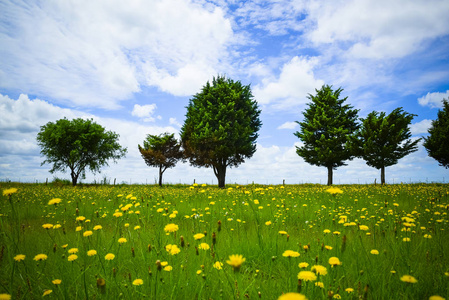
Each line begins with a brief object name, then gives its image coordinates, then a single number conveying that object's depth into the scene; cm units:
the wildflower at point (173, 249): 199
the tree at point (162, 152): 3278
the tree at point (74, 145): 3191
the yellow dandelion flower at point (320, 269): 160
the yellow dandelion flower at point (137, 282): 180
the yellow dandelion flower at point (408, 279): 139
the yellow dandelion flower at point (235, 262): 119
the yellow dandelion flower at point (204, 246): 237
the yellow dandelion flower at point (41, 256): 196
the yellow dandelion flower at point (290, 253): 182
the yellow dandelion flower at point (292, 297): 102
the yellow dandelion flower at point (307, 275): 145
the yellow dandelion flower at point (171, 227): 213
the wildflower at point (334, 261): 173
